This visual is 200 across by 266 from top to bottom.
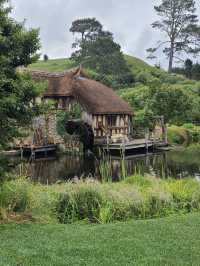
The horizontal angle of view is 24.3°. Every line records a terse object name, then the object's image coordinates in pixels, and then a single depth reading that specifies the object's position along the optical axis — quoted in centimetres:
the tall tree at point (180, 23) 6850
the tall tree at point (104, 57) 5959
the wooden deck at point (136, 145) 3367
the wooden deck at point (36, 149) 3092
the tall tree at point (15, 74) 899
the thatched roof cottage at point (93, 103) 3744
